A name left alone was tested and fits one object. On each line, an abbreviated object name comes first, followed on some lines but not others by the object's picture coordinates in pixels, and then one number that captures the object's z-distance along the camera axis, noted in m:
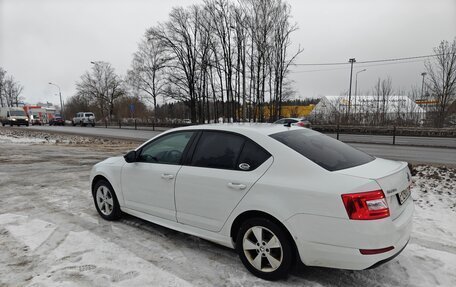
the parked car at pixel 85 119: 47.56
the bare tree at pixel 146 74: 47.91
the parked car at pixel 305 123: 21.23
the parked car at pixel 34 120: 48.47
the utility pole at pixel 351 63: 32.42
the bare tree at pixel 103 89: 64.11
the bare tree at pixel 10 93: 81.31
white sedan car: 2.61
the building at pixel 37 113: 48.56
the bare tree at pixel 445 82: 25.58
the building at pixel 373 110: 28.42
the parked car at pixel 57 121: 52.88
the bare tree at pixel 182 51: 39.44
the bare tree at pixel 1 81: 76.44
